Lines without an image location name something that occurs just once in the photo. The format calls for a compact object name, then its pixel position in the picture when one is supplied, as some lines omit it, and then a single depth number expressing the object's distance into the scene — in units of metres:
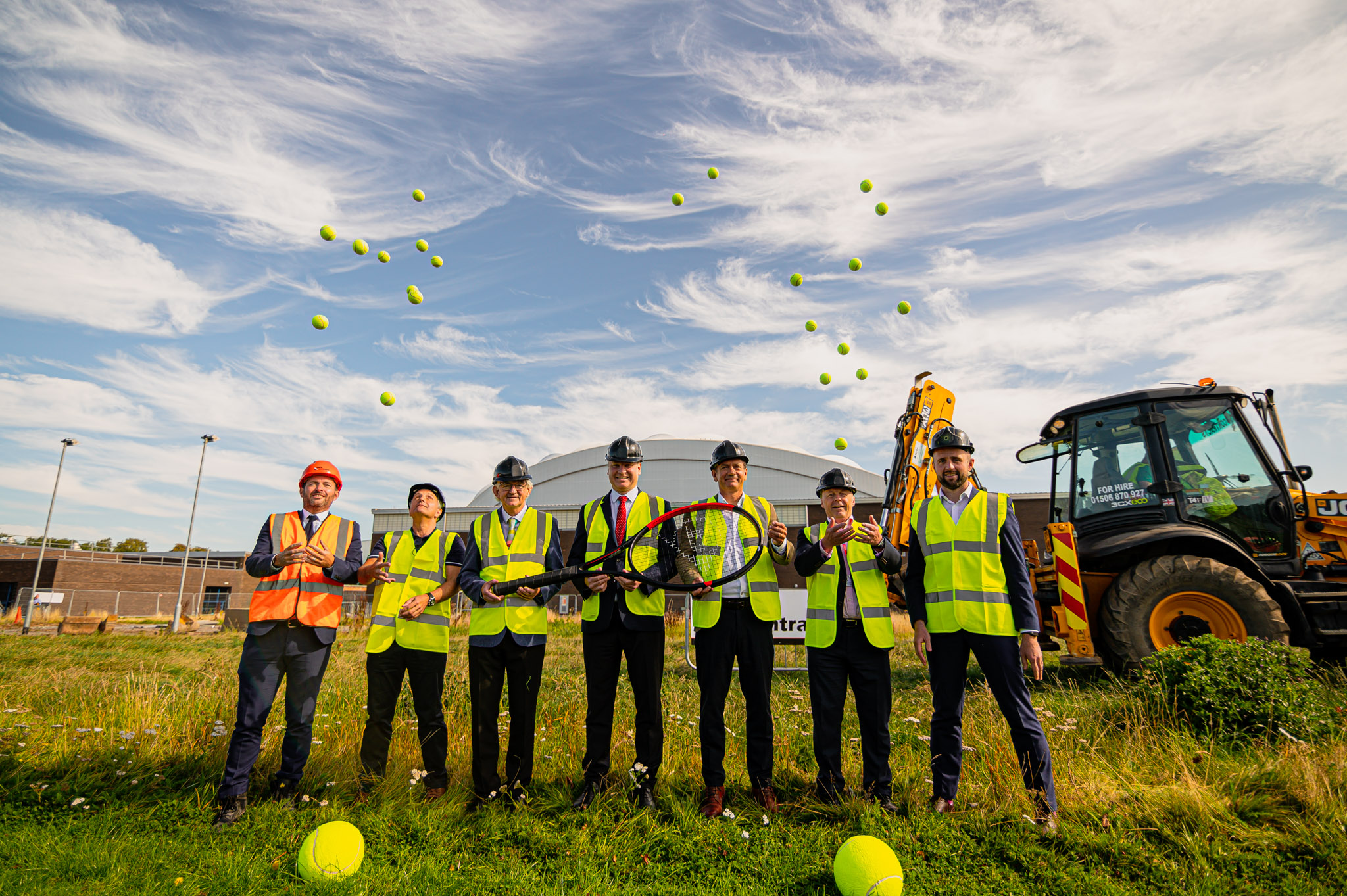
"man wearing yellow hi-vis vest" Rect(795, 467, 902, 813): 4.81
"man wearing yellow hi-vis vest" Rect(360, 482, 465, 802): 5.21
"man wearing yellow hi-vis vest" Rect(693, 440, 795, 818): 4.85
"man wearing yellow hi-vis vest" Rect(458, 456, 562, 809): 5.04
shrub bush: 5.25
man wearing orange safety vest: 4.87
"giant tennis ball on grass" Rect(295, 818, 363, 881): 3.98
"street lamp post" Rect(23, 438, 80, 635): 23.07
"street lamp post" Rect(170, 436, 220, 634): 24.19
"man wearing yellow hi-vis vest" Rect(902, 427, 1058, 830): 4.55
